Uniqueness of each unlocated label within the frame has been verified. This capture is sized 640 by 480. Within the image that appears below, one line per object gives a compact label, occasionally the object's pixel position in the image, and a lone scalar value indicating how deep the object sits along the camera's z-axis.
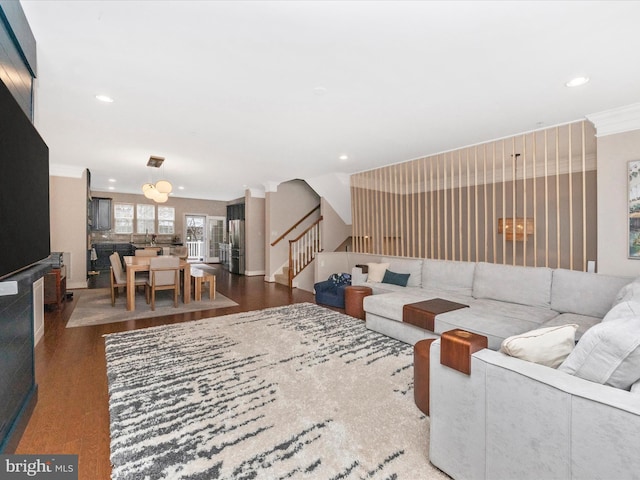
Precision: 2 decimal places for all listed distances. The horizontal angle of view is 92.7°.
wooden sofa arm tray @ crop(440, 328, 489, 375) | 1.40
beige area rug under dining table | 4.28
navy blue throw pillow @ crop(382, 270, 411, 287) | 4.65
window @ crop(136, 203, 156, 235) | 10.75
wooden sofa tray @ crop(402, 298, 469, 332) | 3.07
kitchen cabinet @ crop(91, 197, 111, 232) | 9.37
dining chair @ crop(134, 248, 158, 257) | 6.81
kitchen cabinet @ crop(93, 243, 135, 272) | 9.27
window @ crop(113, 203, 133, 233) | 10.39
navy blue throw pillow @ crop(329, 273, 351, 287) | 5.51
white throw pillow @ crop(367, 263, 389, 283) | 4.97
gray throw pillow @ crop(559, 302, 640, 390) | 1.15
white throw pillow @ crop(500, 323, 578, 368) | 1.40
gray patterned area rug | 1.59
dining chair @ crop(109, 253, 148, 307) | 4.99
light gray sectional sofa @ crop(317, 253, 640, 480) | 1.02
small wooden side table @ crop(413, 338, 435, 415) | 2.04
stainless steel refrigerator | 8.99
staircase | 7.29
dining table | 4.68
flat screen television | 1.36
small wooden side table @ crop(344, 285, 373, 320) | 4.42
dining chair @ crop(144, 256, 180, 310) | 4.77
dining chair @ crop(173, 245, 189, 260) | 7.99
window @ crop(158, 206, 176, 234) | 11.16
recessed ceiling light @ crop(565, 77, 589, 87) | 2.60
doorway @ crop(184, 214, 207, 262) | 11.91
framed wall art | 3.14
